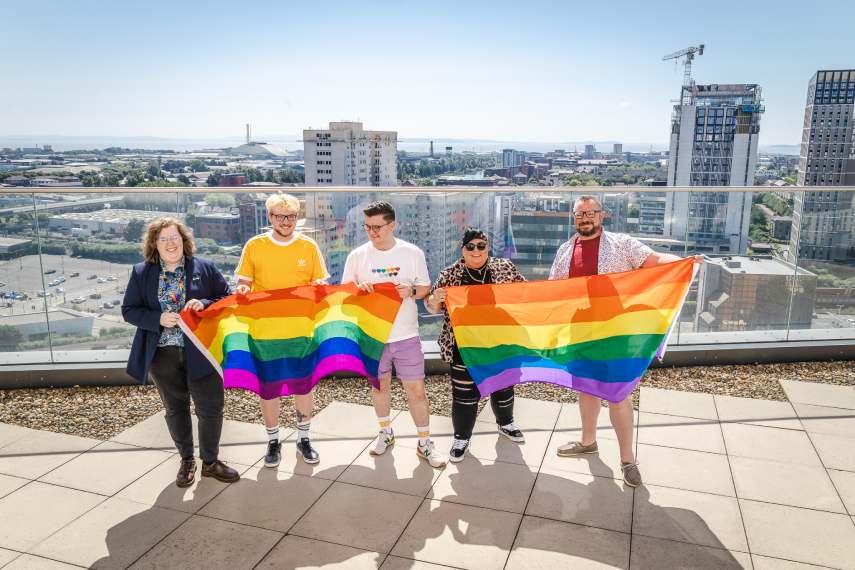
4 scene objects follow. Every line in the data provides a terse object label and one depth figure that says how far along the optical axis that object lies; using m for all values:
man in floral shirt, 3.88
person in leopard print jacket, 4.03
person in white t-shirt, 4.07
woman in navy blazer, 3.73
